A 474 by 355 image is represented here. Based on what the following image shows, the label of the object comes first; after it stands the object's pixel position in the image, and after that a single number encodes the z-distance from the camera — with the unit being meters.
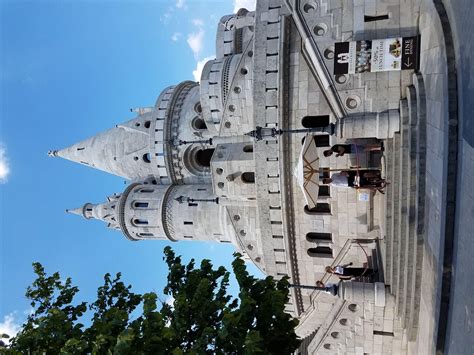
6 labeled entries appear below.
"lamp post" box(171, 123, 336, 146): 13.48
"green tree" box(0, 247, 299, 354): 8.88
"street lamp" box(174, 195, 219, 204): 22.08
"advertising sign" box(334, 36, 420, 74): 12.96
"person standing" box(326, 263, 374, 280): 16.44
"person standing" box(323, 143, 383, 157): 14.79
